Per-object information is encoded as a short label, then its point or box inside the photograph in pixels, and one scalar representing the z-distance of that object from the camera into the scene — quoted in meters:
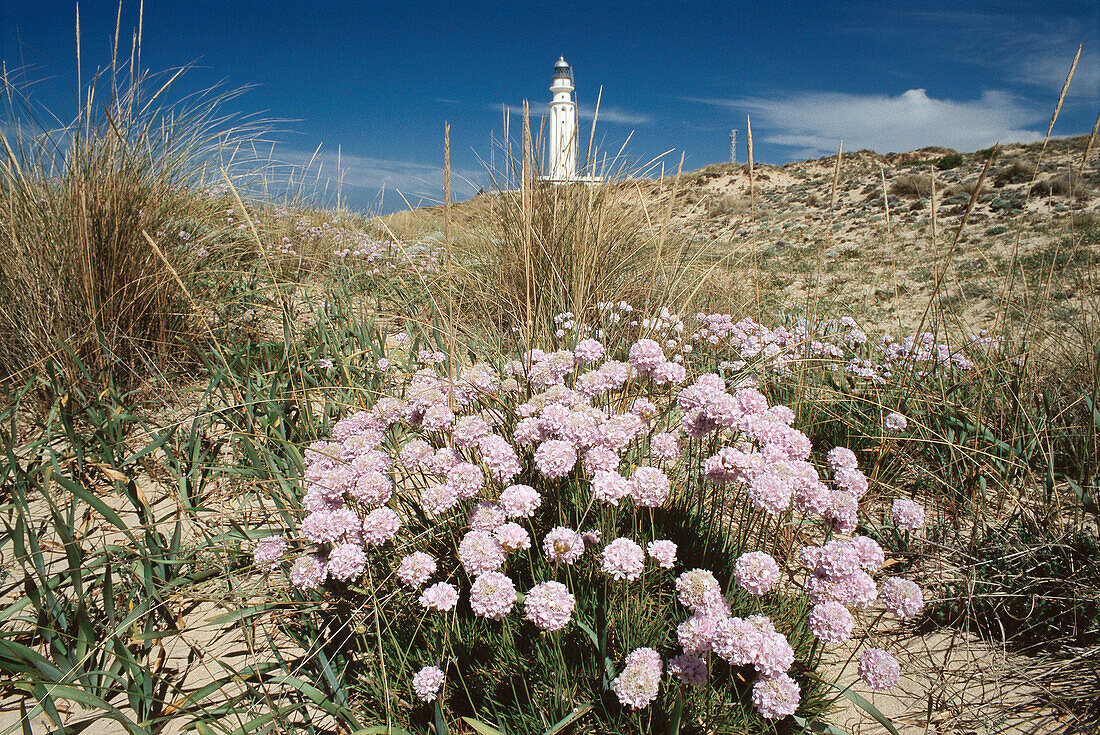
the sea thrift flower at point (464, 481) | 0.54
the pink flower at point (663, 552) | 0.49
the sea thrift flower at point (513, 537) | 0.50
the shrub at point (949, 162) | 16.34
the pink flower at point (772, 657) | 0.43
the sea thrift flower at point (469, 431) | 0.55
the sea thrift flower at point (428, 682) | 0.49
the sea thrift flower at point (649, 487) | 0.51
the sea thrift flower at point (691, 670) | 0.46
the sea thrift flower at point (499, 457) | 0.54
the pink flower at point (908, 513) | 0.55
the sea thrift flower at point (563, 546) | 0.50
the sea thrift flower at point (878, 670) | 0.45
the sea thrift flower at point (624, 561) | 0.48
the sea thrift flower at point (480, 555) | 0.49
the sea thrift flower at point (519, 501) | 0.51
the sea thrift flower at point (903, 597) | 0.48
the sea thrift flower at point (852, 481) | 0.51
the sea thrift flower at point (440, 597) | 0.49
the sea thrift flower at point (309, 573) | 0.52
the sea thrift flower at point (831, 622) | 0.45
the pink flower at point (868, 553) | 0.47
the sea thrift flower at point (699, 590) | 0.46
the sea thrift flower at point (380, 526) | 0.52
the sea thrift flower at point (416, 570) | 0.50
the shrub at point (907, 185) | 13.55
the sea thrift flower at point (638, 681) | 0.44
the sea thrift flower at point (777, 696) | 0.43
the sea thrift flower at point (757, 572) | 0.47
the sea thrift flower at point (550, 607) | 0.46
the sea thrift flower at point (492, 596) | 0.47
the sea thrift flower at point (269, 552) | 0.55
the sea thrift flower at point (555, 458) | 0.52
